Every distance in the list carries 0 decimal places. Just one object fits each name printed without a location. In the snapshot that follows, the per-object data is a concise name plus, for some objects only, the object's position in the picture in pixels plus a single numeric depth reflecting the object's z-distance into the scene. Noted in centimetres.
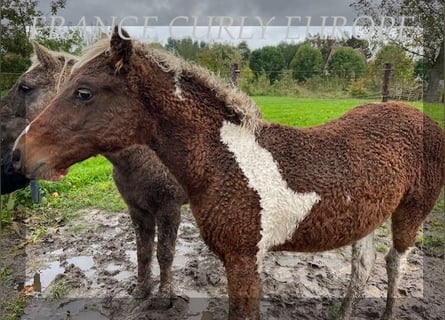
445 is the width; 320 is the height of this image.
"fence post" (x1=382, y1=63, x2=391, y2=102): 522
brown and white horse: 197
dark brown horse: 297
